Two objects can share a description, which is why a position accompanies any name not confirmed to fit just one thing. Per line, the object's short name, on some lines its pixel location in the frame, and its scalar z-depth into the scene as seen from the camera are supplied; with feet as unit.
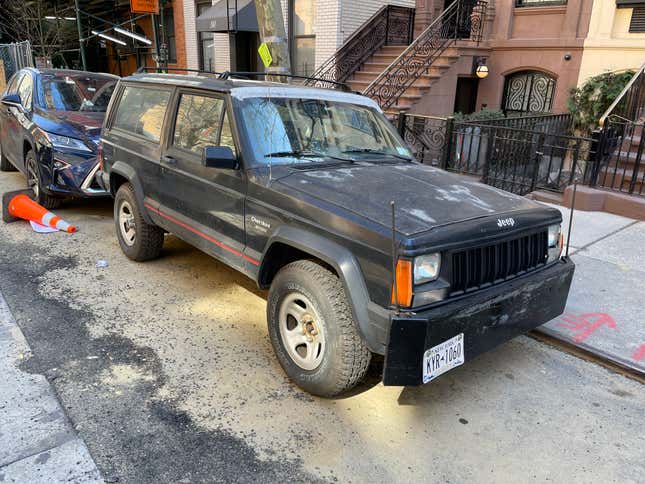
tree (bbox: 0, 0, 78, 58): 65.77
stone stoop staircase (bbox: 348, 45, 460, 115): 39.04
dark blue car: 21.77
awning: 46.34
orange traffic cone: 21.70
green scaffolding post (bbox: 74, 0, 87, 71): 56.74
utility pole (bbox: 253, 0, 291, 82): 25.45
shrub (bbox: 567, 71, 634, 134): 33.99
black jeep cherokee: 9.40
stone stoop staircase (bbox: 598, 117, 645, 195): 26.05
